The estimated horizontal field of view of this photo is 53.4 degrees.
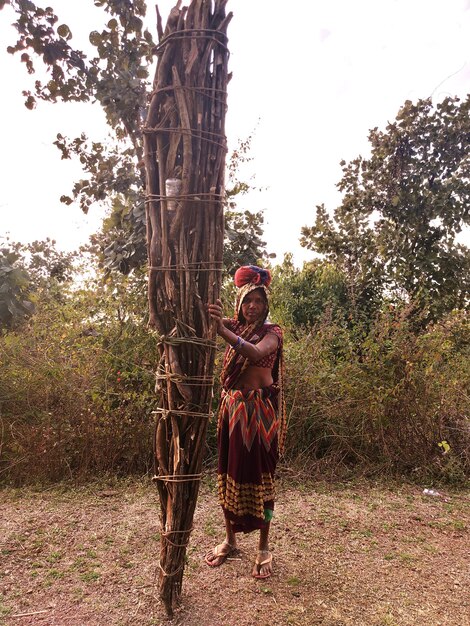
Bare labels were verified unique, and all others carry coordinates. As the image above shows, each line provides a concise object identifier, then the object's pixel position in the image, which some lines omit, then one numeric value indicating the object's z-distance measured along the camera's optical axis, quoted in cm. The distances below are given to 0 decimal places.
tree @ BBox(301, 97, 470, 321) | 780
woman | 272
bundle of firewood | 221
